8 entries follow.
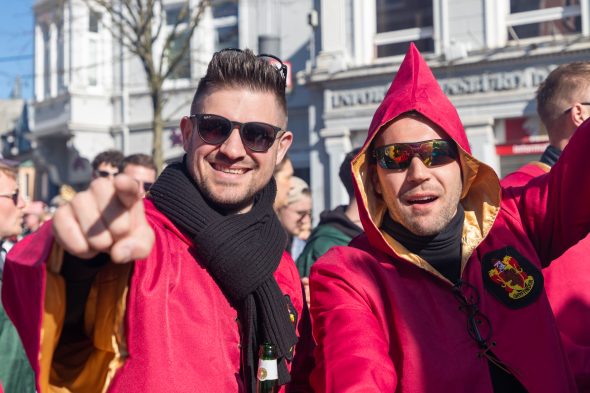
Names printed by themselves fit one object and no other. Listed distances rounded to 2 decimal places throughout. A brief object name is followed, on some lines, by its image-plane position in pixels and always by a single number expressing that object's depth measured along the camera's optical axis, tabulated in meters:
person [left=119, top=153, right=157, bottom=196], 5.61
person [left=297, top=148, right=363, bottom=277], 4.60
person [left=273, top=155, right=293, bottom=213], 5.52
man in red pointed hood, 2.37
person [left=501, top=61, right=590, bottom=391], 2.92
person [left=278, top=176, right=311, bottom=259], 6.38
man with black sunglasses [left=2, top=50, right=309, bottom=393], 1.80
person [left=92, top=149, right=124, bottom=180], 6.13
